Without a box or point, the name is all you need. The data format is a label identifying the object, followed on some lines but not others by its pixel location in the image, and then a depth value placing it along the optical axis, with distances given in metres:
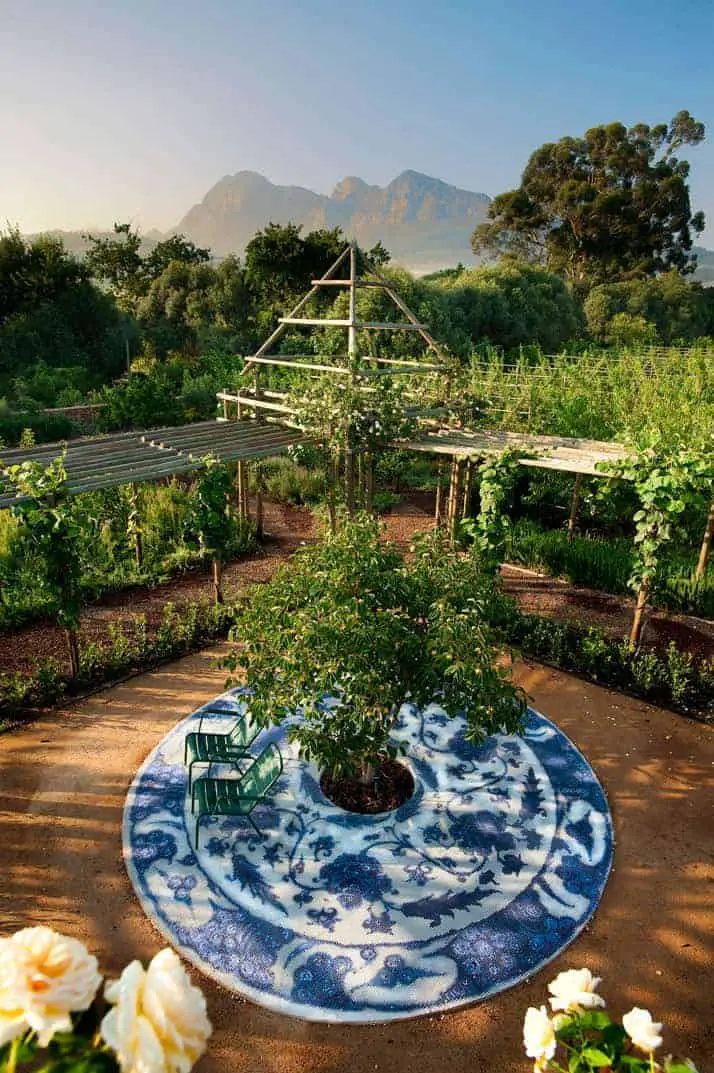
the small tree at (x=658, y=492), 7.22
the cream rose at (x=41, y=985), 1.18
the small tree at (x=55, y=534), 6.67
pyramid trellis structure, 9.91
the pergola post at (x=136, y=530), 9.68
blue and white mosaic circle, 4.08
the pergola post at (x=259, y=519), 11.14
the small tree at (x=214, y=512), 8.34
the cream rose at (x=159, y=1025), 1.14
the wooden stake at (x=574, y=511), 10.49
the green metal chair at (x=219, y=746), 5.42
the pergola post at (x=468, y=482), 10.39
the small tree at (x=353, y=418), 9.62
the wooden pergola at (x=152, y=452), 8.80
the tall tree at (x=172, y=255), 33.47
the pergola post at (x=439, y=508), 11.15
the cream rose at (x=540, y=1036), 1.44
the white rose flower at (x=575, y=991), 1.55
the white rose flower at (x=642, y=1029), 1.45
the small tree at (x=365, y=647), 4.48
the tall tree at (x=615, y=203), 44.91
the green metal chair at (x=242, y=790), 4.92
